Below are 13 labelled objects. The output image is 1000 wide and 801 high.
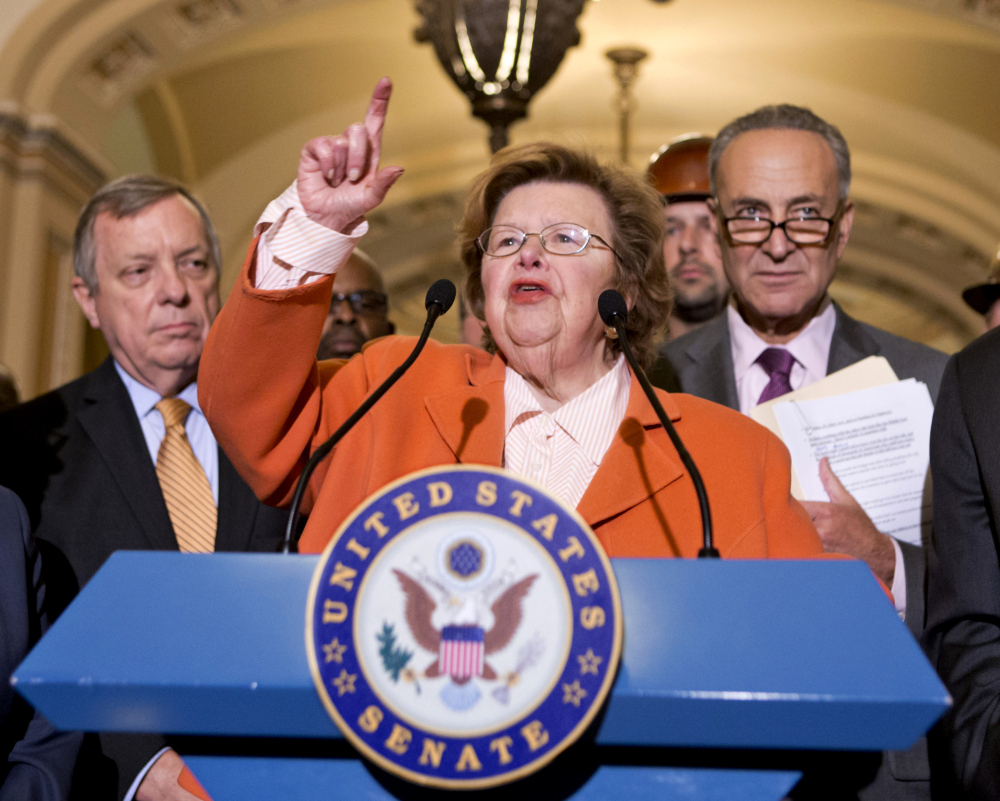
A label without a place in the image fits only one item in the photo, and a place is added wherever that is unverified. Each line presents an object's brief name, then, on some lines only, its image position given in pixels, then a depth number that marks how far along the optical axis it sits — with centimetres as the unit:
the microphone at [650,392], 116
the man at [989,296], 256
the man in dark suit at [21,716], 169
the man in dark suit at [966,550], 149
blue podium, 93
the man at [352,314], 322
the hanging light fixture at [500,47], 317
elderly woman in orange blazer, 155
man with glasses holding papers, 248
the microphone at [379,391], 119
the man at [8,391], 322
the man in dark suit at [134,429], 231
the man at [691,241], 328
